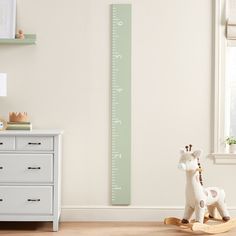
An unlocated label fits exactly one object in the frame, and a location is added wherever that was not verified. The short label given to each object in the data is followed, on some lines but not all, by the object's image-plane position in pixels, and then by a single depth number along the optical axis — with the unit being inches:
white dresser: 157.8
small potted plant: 175.6
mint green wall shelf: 170.2
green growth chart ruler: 175.5
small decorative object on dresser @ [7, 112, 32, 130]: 165.9
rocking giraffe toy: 157.8
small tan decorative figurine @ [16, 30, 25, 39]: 170.9
